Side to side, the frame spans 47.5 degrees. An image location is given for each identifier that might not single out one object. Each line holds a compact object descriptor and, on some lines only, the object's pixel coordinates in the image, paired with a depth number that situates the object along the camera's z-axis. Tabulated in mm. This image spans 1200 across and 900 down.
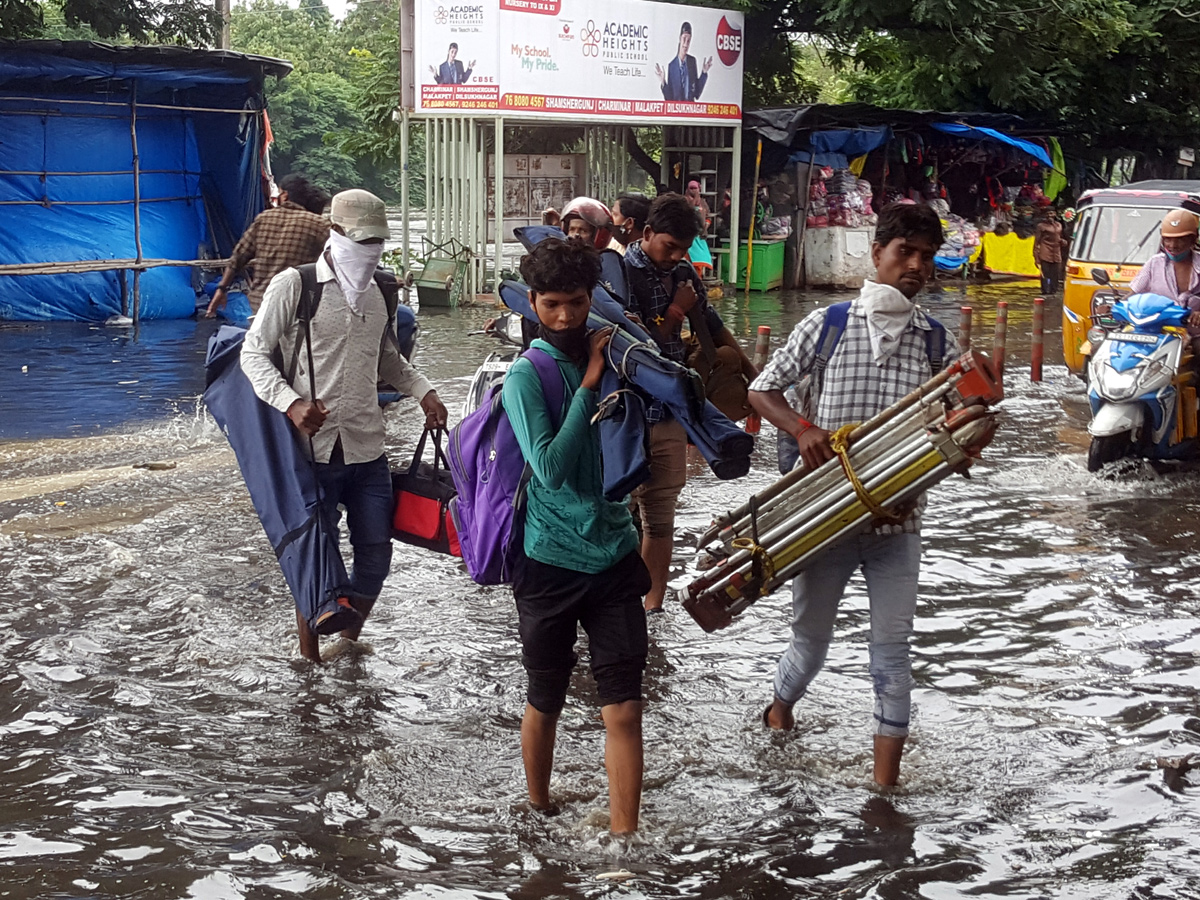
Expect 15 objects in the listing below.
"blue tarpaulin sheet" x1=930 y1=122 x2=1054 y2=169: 23422
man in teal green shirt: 3693
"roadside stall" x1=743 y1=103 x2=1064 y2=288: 21891
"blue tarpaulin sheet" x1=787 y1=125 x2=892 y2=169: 21734
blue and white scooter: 8812
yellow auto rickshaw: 12195
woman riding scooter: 9039
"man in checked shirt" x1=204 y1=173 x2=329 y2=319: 8953
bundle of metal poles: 3875
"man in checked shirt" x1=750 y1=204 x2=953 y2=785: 4250
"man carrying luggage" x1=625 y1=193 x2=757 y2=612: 5488
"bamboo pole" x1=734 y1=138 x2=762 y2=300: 21031
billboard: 16938
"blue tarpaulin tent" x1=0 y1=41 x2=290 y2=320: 14836
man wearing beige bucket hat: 5098
